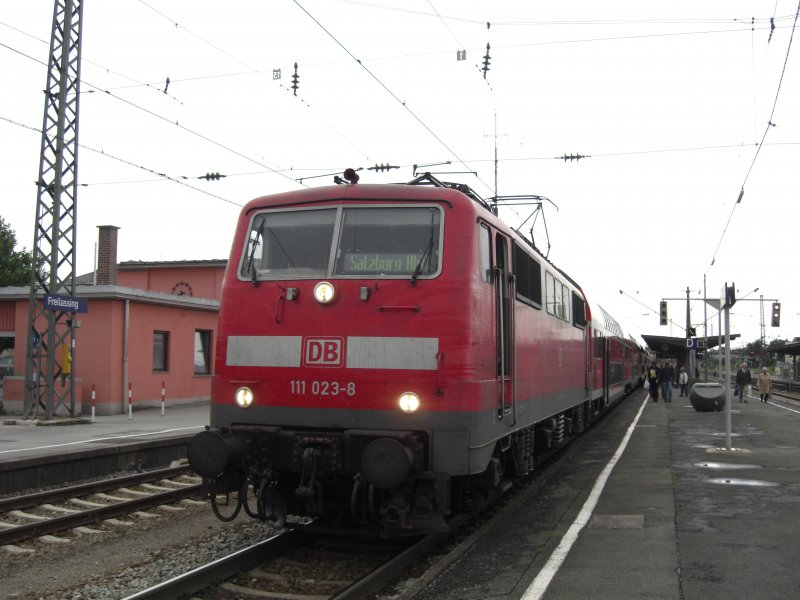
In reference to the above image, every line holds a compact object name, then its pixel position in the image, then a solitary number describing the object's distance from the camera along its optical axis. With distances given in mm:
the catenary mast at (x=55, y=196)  19000
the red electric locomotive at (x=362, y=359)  6344
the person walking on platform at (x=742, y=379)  29225
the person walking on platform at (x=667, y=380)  31000
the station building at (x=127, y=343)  22734
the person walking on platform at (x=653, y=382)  31469
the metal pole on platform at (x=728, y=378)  13430
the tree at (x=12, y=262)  54906
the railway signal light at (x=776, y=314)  29584
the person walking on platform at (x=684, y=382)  35000
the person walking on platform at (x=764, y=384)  30469
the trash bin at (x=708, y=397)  23691
